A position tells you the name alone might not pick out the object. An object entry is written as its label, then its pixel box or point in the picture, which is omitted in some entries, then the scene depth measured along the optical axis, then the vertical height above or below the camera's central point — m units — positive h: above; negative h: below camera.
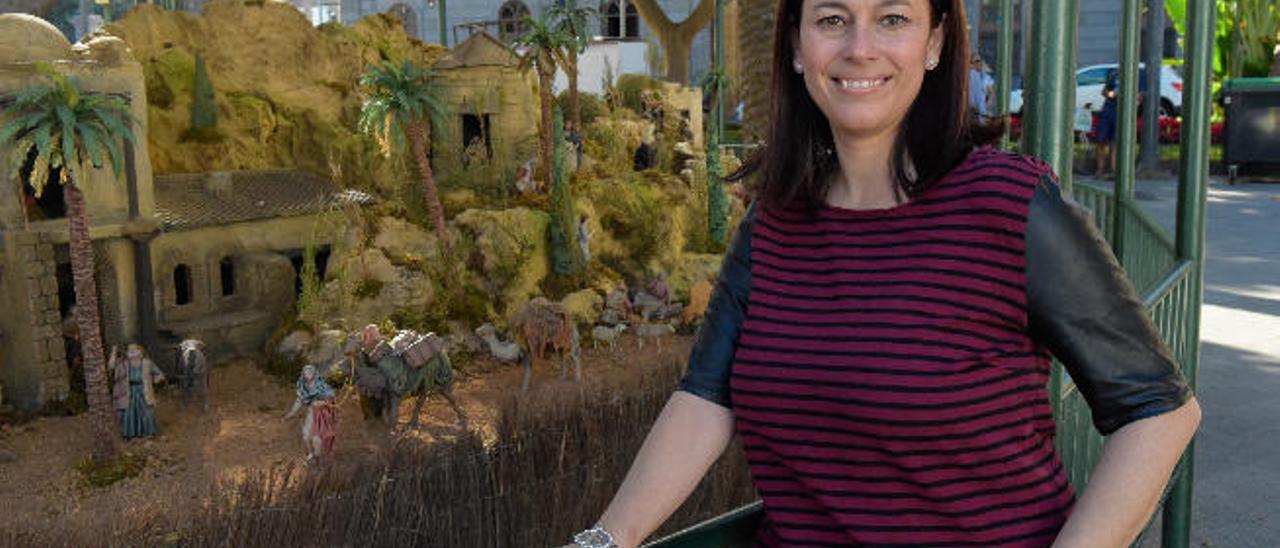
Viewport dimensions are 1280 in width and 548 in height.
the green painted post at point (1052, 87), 2.78 +0.08
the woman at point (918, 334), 1.96 -0.33
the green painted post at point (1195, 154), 4.95 -0.14
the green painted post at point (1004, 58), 9.85 +0.54
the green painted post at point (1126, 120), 5.09 +0.00
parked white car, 32.34 +0.77
